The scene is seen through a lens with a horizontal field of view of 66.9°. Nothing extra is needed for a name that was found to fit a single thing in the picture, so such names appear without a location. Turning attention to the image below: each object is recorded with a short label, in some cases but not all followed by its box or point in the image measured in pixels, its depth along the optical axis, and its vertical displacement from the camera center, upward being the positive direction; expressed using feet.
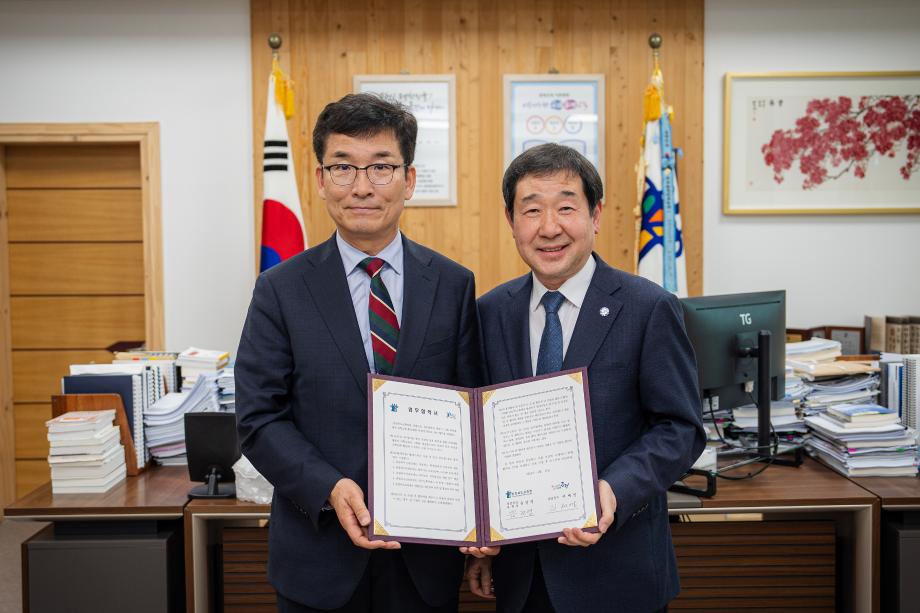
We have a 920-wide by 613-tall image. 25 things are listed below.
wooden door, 13.33 +0.36
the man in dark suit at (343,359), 4.22 -0.46
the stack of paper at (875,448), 7.20 -1.74
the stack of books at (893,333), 12.28 -0.94
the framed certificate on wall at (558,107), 12.67 +3.21
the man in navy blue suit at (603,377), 4.23 -0.59
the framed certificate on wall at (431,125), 12.62 +2.91
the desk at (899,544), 6.37 -2.43
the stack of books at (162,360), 8.62 -0.93
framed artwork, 12.75 +2.54
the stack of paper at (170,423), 7.89 -1.56
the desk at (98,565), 6.46 -2.59
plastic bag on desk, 6.66 -1.92
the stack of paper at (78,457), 6.98 -1.71
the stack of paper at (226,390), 8.41 -1.26
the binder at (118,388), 7.71 -1.12
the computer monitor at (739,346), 7.27 -0.68
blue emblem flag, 11.84 +1.44
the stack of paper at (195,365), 8.68 -0.99
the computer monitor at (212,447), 6.83 -1.59
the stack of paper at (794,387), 8.36 -1.28
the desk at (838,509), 6.53 -2.14
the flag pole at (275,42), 12.32 +4.31
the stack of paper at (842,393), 8.33 -1.34
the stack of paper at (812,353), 8.79 -0.91
